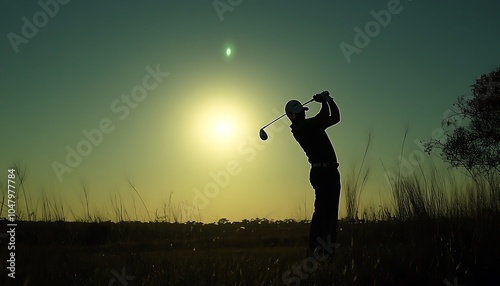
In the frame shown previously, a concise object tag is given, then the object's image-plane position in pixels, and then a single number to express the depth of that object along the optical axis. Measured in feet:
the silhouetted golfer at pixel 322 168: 30.71
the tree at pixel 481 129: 81.30
